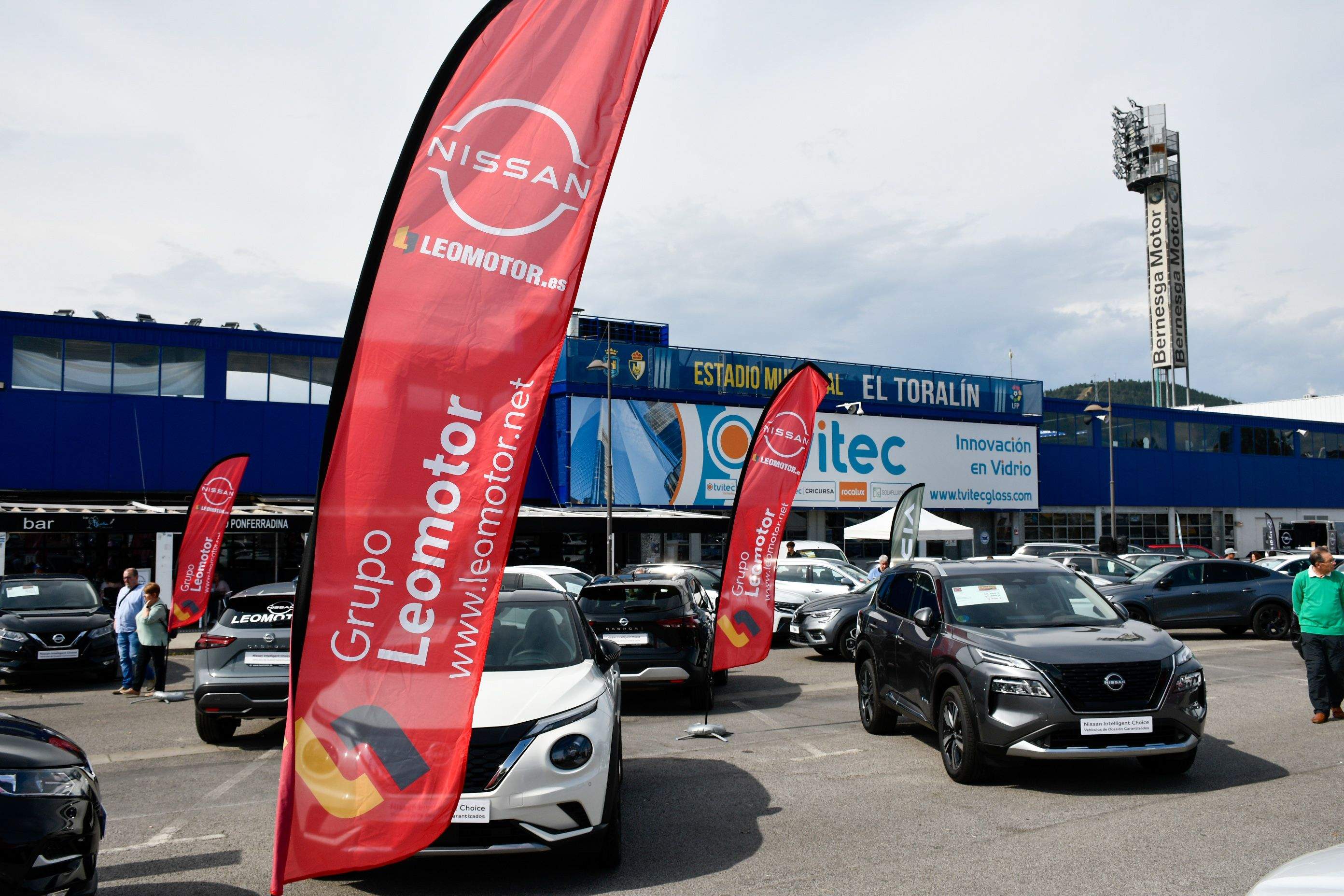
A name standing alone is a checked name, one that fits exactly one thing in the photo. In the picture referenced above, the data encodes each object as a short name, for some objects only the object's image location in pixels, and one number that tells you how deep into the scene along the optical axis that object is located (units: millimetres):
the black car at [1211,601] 18484
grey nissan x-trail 6938
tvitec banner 35844
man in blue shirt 13273
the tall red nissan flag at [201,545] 16234
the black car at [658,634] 10977
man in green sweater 9727
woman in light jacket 12805
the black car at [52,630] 13742
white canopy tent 28891
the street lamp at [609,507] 27872
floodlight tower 70375
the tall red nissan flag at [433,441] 3953
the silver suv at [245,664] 9125
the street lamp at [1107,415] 40844
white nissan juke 4977
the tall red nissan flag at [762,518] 11000
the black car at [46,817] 4074
